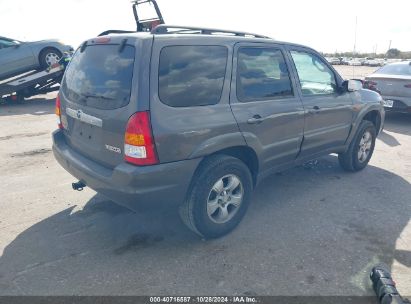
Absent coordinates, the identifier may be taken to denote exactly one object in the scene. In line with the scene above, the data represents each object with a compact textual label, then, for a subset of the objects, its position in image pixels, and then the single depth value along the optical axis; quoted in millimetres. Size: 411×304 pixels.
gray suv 2621
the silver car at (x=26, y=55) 11055
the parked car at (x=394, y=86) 7695
